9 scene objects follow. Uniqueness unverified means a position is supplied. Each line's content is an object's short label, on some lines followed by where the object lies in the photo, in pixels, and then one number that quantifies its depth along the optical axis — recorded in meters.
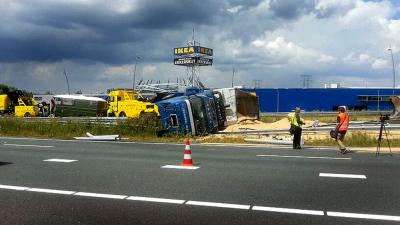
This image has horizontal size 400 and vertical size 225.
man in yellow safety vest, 18.73
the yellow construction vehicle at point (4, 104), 51.84
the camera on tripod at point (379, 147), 17.16
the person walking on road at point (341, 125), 17.41
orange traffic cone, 12.98
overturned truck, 24.72
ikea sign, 105.31
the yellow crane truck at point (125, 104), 39.81
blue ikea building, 66.69
